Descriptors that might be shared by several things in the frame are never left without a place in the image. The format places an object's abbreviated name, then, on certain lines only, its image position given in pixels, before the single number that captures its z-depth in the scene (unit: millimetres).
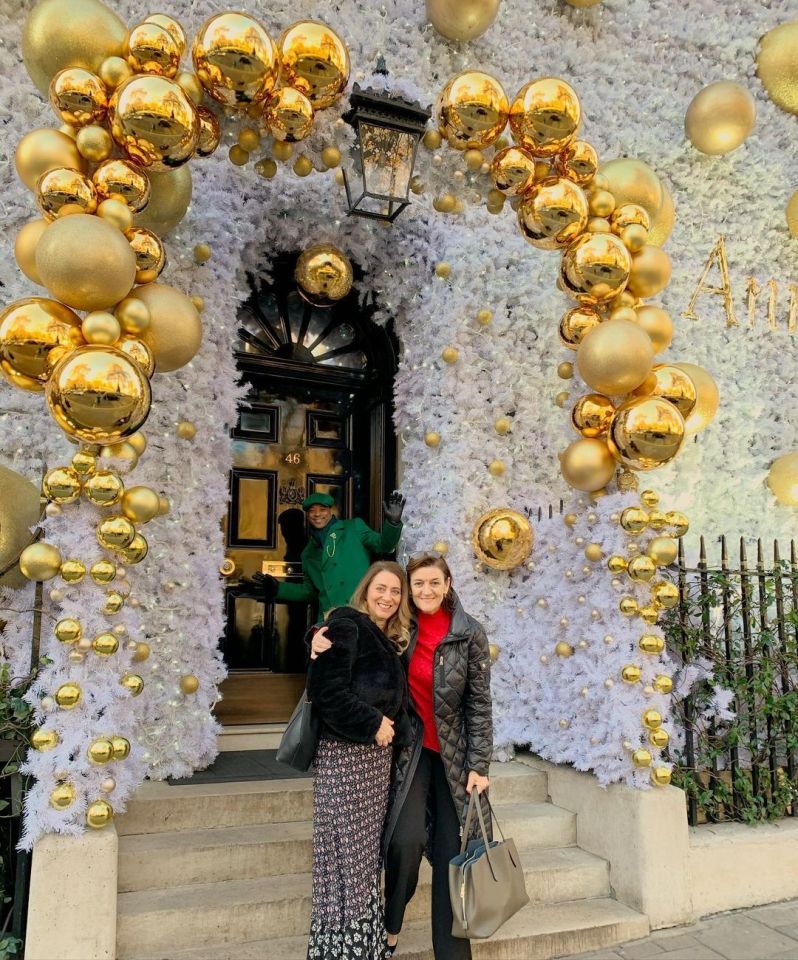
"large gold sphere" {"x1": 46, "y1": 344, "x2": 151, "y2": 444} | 3133
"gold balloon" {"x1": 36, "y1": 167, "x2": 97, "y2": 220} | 3340
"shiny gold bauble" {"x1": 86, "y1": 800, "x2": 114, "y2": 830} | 3324
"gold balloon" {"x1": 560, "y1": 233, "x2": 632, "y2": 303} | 4375
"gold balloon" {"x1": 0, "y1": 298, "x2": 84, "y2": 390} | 3312
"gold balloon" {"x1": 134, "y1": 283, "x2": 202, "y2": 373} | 3686
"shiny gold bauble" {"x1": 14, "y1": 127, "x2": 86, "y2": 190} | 3434
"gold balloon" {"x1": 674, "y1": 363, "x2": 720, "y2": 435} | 6391
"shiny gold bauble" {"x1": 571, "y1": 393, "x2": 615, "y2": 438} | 4602
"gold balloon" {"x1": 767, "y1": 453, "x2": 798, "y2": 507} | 6867
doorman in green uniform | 5312
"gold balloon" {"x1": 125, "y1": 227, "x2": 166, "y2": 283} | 3604
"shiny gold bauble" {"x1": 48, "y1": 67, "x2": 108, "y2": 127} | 3377
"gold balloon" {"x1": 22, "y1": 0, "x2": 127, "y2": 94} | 3439
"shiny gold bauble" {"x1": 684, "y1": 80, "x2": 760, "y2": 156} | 6664
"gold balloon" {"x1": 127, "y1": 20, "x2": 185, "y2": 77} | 3467
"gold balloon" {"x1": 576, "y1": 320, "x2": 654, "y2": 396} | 4293
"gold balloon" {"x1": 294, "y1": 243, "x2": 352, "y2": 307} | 5805
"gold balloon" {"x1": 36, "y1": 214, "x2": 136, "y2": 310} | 3191
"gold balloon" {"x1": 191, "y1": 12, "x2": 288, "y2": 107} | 3492
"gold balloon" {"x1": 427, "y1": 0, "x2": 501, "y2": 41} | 5844
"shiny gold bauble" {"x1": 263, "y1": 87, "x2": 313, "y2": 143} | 3770
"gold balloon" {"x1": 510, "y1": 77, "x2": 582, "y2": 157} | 4164
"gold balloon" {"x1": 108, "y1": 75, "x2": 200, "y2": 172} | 3336
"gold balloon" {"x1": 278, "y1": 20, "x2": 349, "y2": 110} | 3723
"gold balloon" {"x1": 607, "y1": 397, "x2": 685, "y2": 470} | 4254
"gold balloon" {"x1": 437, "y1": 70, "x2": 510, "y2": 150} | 4156
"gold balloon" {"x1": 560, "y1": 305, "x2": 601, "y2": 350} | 4648
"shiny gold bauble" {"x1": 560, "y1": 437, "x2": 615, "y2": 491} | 4562
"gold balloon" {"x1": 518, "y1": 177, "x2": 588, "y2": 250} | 4328
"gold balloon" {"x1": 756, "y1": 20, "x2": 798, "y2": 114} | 7148
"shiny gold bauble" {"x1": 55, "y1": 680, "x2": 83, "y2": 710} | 3346
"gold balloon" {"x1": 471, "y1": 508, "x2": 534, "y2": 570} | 5539
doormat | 4582
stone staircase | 3521
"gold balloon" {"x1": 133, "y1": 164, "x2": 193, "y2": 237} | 4129
